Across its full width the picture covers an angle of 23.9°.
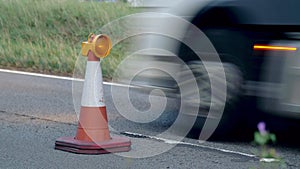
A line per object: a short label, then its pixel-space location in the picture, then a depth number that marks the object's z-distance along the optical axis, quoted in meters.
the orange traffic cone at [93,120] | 6.20
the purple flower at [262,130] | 3.78
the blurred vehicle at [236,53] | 6.46
